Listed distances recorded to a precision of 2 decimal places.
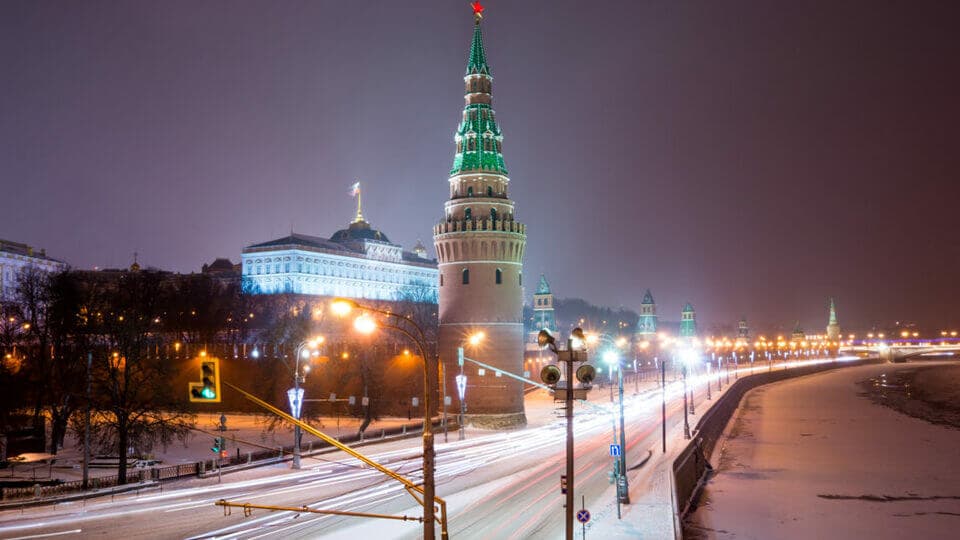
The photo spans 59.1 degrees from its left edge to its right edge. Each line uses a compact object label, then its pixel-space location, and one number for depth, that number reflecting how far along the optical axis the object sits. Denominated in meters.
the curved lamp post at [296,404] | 43.75
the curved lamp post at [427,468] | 18.16
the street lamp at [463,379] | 59.09
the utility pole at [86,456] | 38.05
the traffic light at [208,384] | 17.69
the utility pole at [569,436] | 23.30
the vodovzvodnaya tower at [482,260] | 63.69
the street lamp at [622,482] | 34.22
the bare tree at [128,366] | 44.65
